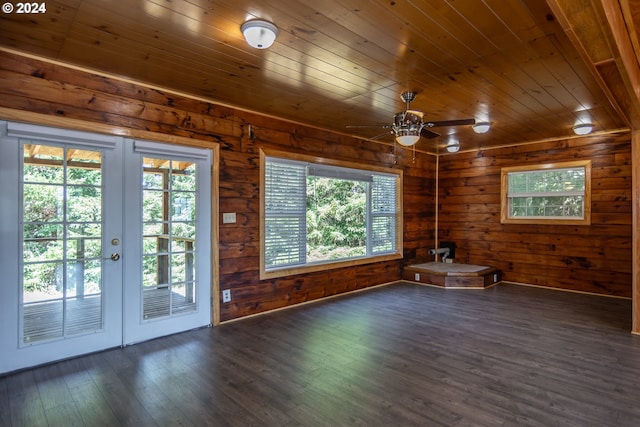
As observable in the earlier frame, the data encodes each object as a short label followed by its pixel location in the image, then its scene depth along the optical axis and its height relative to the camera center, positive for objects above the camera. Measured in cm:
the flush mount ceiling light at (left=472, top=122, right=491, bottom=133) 466 +113
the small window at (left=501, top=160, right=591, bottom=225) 562 +32
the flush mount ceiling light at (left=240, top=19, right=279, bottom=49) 235 +122
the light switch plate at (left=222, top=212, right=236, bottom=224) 403 -7
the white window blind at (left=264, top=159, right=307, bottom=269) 455 -1
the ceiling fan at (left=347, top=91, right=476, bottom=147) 350 +87
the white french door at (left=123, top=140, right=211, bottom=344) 339 -30
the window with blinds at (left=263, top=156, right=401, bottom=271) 455 +5
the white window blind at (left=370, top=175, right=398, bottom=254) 604 -2
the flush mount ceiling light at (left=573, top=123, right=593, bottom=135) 486 +117
